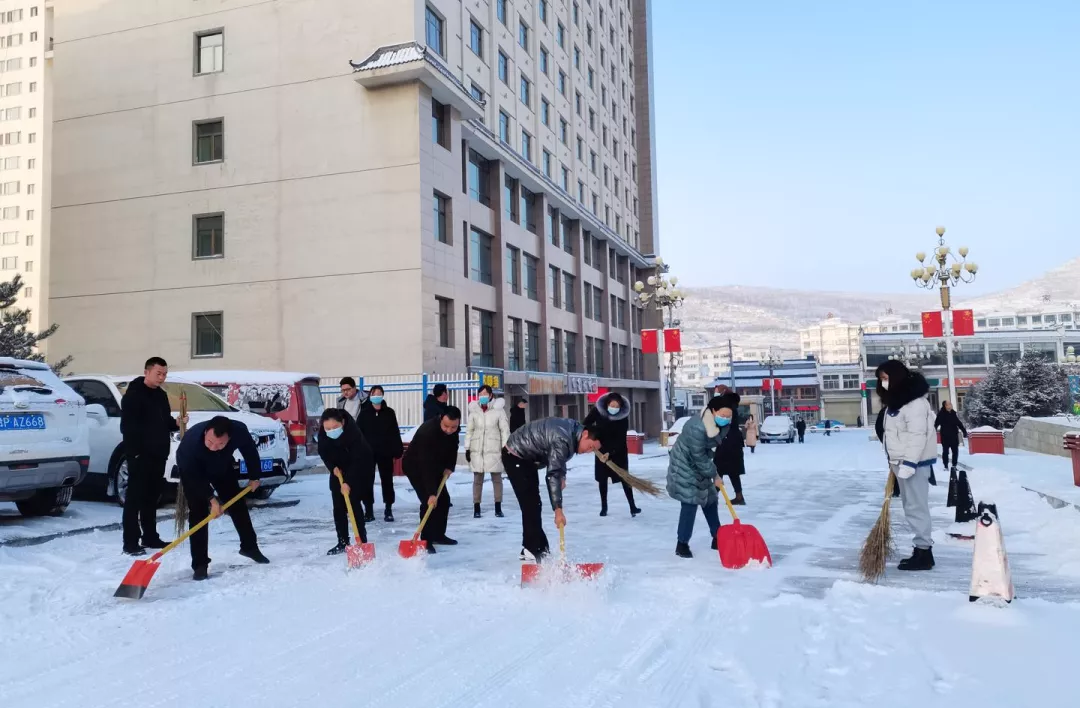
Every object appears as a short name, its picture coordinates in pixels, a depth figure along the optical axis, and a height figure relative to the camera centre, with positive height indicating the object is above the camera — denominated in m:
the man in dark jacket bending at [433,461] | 8.43 -0.66
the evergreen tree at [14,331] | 20.92 +2.10
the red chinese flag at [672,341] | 31.01 +2.03
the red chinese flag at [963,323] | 27.32 +2.17
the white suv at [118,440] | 10.79 -0.51
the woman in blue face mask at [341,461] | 8.13 -0.62
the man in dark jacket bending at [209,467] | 7.04 -0.58
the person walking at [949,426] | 15.68 -0.77
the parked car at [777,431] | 41.50 -2.11
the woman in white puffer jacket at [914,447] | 6.92 -0.51
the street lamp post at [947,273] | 27.69 +3.97
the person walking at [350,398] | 11.57 +0.03
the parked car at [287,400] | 14.02 +0.03
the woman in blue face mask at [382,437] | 10.52 -0.49
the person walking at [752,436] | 25.88 -1.49
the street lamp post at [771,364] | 95.00 +3.26
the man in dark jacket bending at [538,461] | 6.73 -0.56
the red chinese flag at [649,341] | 32.78 +2.13
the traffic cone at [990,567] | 5.48 -1.24
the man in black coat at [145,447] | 7.86 -0.43
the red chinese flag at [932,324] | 29.14 +2.31
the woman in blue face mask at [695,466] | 7.79 -0.71
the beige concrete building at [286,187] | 25.61 +7.28
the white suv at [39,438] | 8.55 -0.35
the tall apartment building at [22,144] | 87.19 +28.72
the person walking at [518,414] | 14.28 -0.32
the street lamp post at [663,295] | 33.03 +4.07
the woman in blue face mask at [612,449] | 10.41 -0.76
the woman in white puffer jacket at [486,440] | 11.58 -0.64
